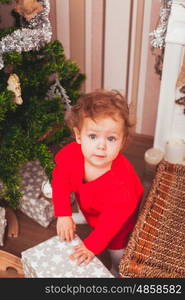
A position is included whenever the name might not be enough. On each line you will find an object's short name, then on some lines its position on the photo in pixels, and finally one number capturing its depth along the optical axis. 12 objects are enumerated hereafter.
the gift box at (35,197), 1.51
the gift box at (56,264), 1.00
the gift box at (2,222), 1.46
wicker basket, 1.00
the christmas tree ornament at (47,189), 1.47
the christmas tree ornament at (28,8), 1.18
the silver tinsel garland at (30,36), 1.17
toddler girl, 1.10
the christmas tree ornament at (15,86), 1.17
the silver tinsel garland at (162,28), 1.30
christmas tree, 1.18
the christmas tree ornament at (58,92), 1.33
